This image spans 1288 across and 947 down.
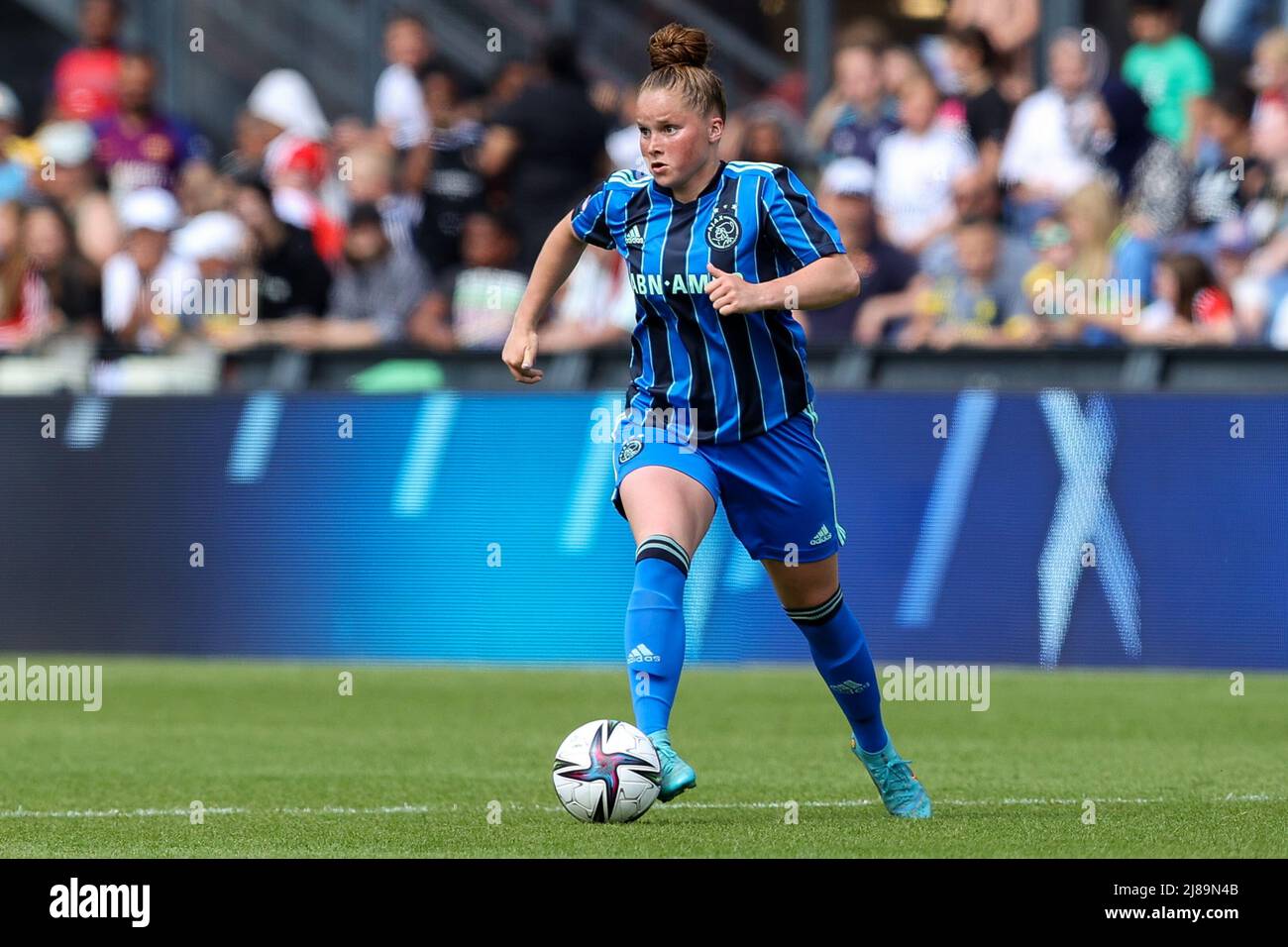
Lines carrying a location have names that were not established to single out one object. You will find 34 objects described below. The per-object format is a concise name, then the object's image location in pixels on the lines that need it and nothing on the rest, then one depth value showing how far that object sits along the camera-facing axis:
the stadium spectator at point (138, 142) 16.08
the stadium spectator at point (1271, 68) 13.34
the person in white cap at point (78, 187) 15.38
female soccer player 6.65
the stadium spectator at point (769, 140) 13.56
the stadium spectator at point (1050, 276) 12.64
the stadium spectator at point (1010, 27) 14.36
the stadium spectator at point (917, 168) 13.62
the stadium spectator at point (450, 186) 14.49
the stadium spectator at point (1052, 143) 13.56
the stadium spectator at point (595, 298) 13.66
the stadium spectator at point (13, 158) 16.34
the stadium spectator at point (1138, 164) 13.11
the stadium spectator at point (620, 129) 14.80
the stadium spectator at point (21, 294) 14.66
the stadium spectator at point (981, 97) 13.84
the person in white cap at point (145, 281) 14.52
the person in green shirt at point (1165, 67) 13.80
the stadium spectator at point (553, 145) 14.45
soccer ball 6.41
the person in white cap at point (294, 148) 15.31
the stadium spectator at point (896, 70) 14.14
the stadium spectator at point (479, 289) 13.91
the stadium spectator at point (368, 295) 14.13
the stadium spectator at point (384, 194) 14.64
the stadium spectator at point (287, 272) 14.38
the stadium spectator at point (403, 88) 15.55
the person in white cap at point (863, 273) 13.18
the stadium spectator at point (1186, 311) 12.35
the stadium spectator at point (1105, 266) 12.65
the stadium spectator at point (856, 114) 14.09
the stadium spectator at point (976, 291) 12.86
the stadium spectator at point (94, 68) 16.78
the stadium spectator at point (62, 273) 14.80
